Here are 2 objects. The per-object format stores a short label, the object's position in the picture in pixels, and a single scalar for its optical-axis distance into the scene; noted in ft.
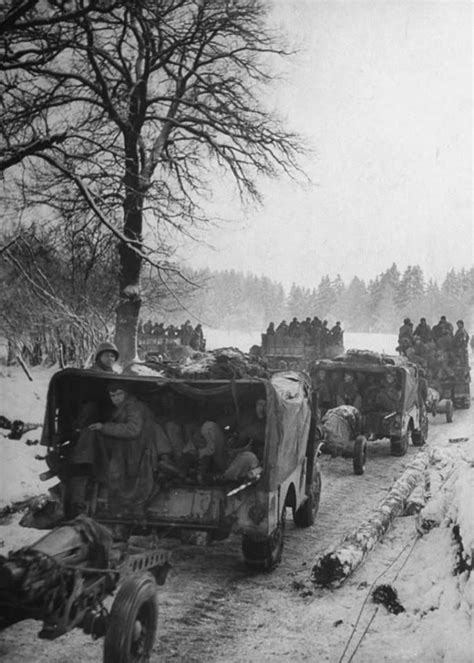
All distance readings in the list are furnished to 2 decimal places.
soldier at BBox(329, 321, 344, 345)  83.61
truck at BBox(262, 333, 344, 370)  79.10
